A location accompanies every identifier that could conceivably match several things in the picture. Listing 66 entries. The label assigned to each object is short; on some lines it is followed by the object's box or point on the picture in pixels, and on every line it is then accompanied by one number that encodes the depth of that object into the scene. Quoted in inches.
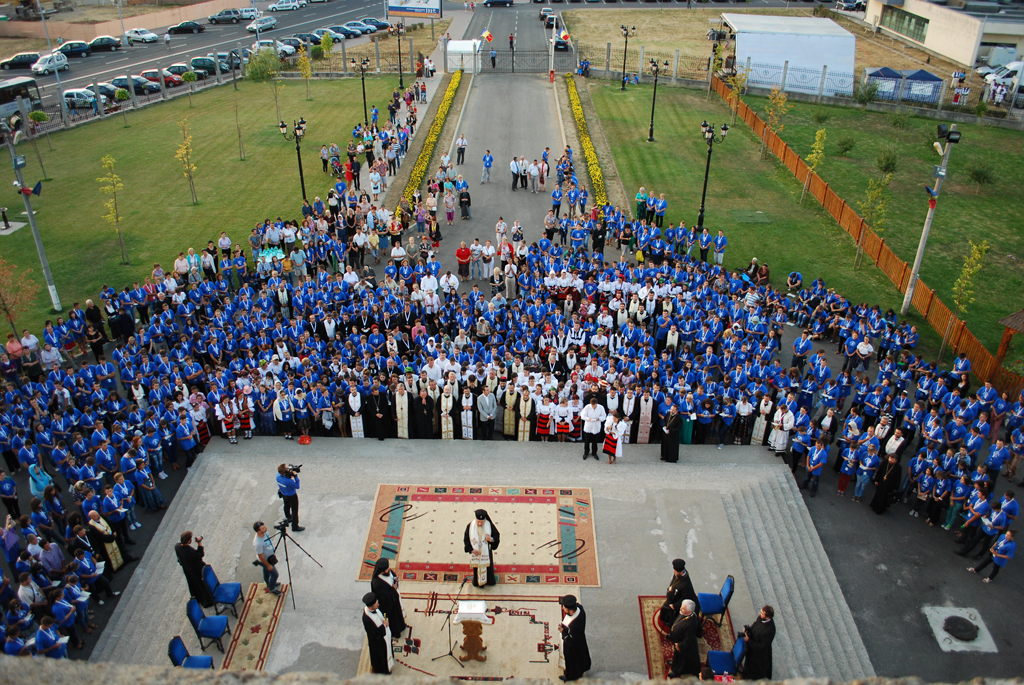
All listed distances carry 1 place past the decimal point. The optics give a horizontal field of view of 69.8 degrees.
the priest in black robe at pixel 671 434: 605.3
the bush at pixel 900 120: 1557.6
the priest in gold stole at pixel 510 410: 639.1
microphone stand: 453.5
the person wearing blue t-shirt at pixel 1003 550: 503.5
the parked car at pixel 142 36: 2271.2
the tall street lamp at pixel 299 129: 989.8
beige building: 1915.6
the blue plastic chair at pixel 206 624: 443.5
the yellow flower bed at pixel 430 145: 1212.5
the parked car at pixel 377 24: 2428.6
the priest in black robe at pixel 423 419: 637.9
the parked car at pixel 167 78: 1817.2
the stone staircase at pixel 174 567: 464.8
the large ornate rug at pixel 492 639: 446.3
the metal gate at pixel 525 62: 1930.4
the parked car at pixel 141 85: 1724.9
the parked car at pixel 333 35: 2141.5
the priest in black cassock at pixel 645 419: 629.9
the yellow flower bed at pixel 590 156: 1210.6
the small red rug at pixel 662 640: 449.1
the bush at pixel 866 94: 1660.9
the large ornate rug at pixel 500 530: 515.2
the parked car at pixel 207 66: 1923.0
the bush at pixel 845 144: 1392.7
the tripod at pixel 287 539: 457.4
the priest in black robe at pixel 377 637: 410.3
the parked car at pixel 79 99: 1626.5
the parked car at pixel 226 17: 2581.2
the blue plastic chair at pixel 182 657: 401.1
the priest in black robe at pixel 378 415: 638.5
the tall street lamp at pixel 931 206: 805.8
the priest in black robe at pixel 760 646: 398.9
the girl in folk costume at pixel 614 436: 609.0
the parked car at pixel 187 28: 2410.2
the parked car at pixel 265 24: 2358.5
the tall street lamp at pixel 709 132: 966.4
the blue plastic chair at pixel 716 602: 463.1
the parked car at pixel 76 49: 2139.5
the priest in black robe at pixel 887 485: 569.0
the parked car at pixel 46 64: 1913.1
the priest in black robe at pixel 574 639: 403.8
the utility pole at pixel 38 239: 807.9
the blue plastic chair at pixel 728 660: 418.8
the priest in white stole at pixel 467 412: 631.8
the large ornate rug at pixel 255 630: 448.5
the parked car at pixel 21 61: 1968.5
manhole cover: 487.5
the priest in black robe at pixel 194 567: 452.8
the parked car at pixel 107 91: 1674.5
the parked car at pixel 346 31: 2326.5
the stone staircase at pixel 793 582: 468.8
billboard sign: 2325.3
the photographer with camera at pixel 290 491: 505.4
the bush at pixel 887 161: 1182.9
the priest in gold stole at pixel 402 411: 633.0
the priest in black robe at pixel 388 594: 434.6
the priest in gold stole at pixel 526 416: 630.5
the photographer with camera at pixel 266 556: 466.9
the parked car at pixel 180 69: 1898.4
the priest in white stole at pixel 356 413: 632.4
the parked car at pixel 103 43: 2204.7
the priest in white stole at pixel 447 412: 632.4
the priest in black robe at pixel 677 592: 447.5
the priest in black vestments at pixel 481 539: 474.0
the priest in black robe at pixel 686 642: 402.9
